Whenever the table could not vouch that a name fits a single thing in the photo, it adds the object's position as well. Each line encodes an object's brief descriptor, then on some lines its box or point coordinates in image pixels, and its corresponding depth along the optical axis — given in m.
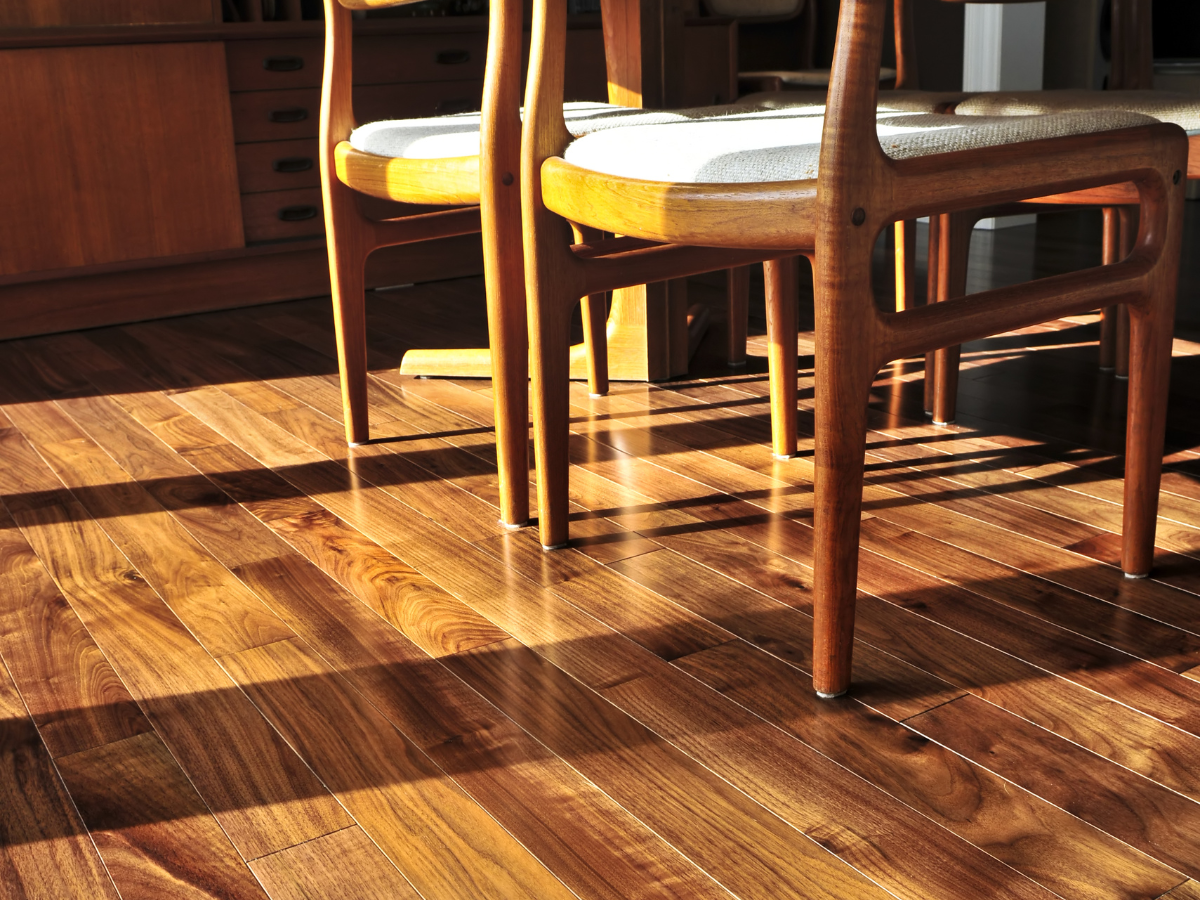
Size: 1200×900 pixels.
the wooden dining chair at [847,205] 0.85
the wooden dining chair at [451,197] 1.22
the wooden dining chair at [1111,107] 1.31
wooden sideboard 2.43
